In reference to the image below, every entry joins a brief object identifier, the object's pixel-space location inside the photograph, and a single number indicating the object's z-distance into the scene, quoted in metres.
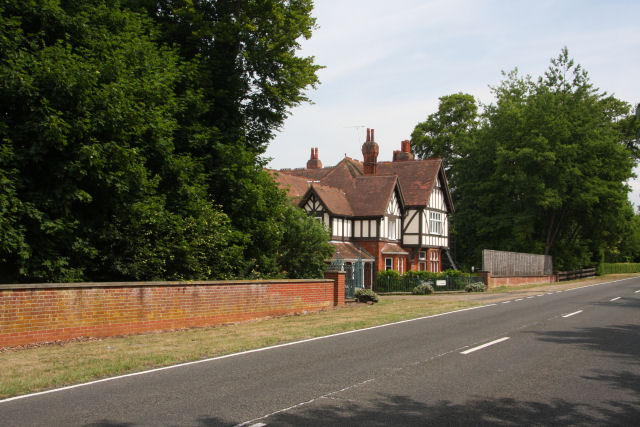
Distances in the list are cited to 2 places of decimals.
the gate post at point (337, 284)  23.05
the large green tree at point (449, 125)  65.50
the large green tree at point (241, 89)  21.92
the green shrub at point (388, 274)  39.53
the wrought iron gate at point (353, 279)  27.72
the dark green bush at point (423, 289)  36.84
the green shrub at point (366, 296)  25.64
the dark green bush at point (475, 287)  38.03
